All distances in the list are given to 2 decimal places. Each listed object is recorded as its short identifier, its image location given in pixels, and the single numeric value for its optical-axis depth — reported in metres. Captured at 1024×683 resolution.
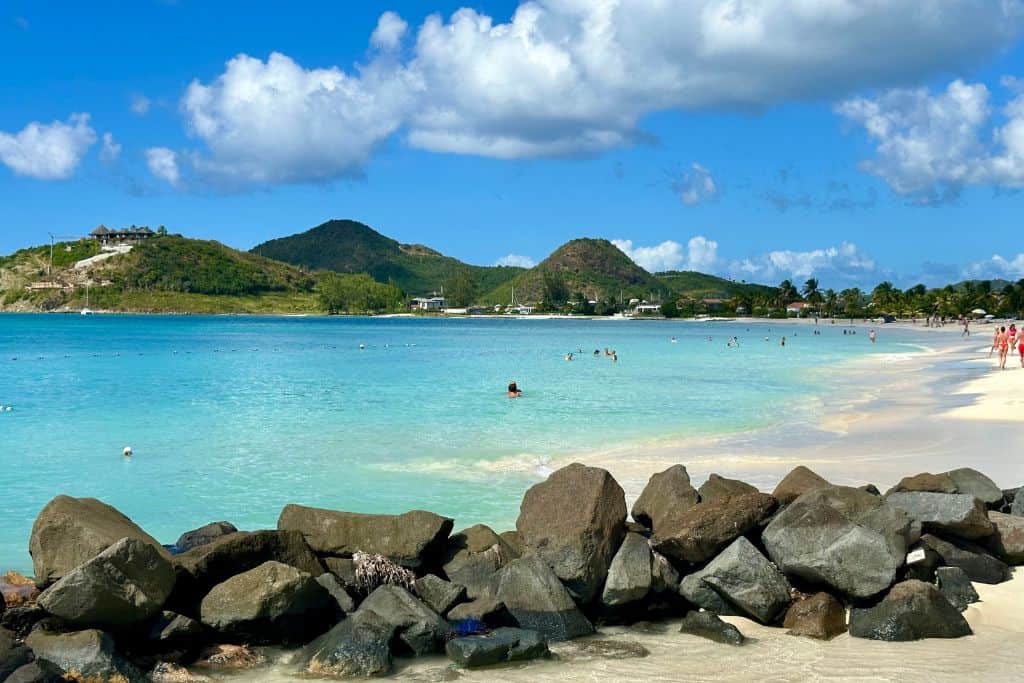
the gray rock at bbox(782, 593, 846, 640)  8.22
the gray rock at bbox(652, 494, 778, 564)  8.97
